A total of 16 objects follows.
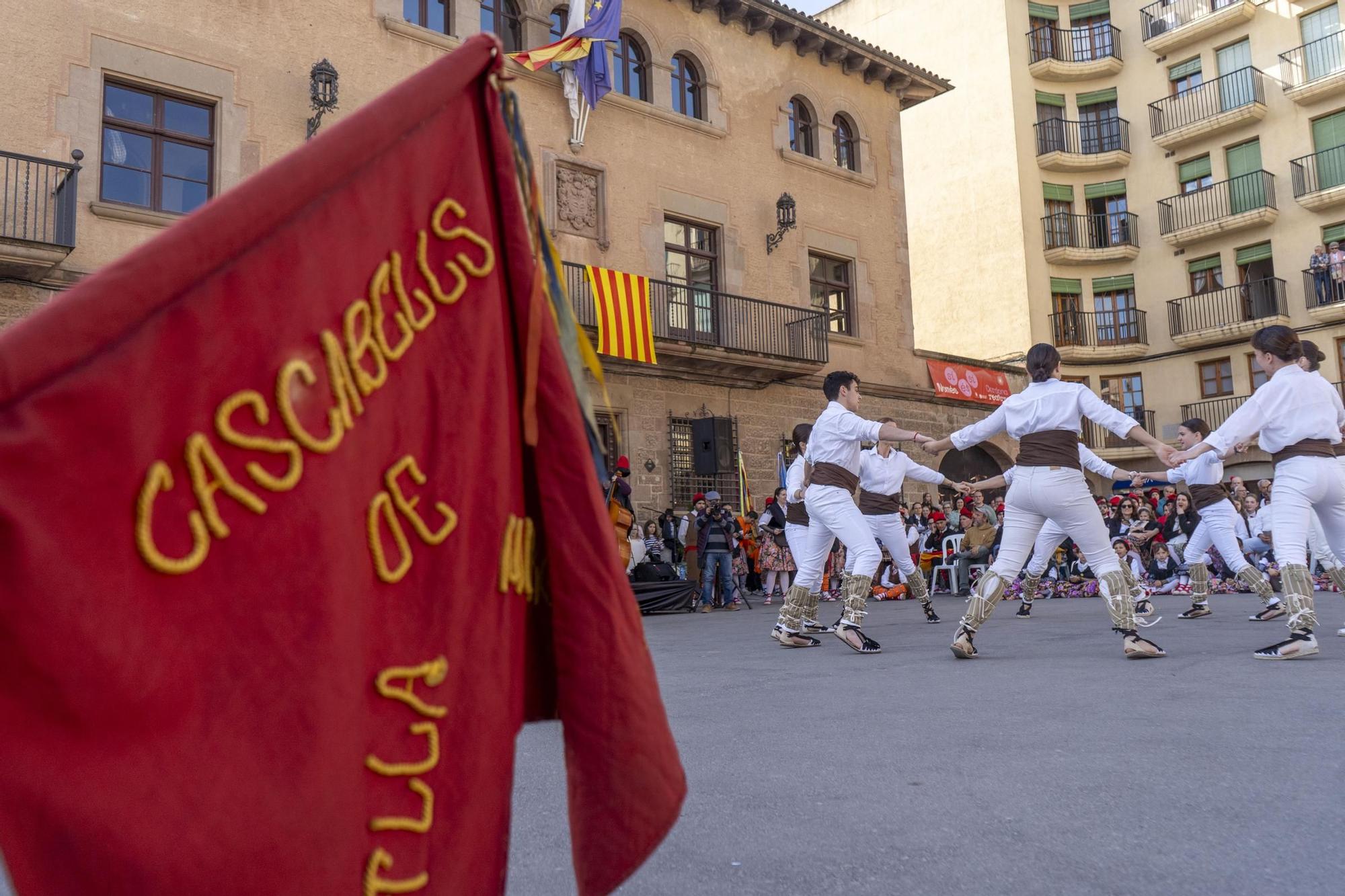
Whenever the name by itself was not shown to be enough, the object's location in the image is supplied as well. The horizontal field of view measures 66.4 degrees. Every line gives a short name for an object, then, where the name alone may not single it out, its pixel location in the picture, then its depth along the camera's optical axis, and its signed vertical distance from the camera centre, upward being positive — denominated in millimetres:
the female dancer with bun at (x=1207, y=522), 9445 +4
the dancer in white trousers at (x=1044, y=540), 7616 -117
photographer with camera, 15312 -178
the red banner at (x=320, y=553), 1032 +3
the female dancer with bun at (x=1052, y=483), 6406 +288
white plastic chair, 16219 -541
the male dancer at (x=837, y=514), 7578 +175
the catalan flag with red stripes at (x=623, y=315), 16844 +3802
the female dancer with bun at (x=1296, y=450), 6141 +421
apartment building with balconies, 28500 +10050
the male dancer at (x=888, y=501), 10320 +342
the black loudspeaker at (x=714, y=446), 17547 +1599
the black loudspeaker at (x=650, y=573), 14828 -436
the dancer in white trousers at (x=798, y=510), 9727 +281
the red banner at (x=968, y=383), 23188 +3442
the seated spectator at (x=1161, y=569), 15094 -661
